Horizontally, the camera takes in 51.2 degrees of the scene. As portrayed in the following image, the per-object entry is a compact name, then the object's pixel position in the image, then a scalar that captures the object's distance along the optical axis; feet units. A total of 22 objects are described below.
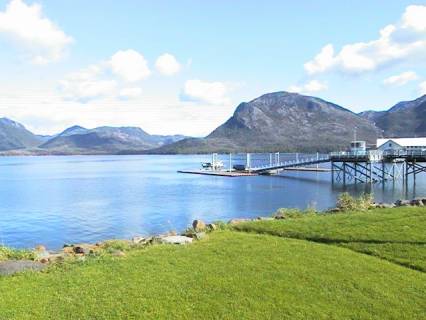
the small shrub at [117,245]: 50.76
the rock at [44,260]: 46.11
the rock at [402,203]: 83.53
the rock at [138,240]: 58.02
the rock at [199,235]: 55.75
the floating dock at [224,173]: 320.91
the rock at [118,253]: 46.78
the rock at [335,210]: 77.90
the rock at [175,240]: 53.47
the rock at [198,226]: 63.10
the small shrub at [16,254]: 48.42
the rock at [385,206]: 80.01
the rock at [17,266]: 41.09
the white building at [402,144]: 256.32
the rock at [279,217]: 73.35
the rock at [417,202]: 81.05
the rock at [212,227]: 63.16
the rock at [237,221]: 69.79
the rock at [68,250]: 54.49
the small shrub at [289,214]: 73.87
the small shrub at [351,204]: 78.74
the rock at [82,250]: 53.16
